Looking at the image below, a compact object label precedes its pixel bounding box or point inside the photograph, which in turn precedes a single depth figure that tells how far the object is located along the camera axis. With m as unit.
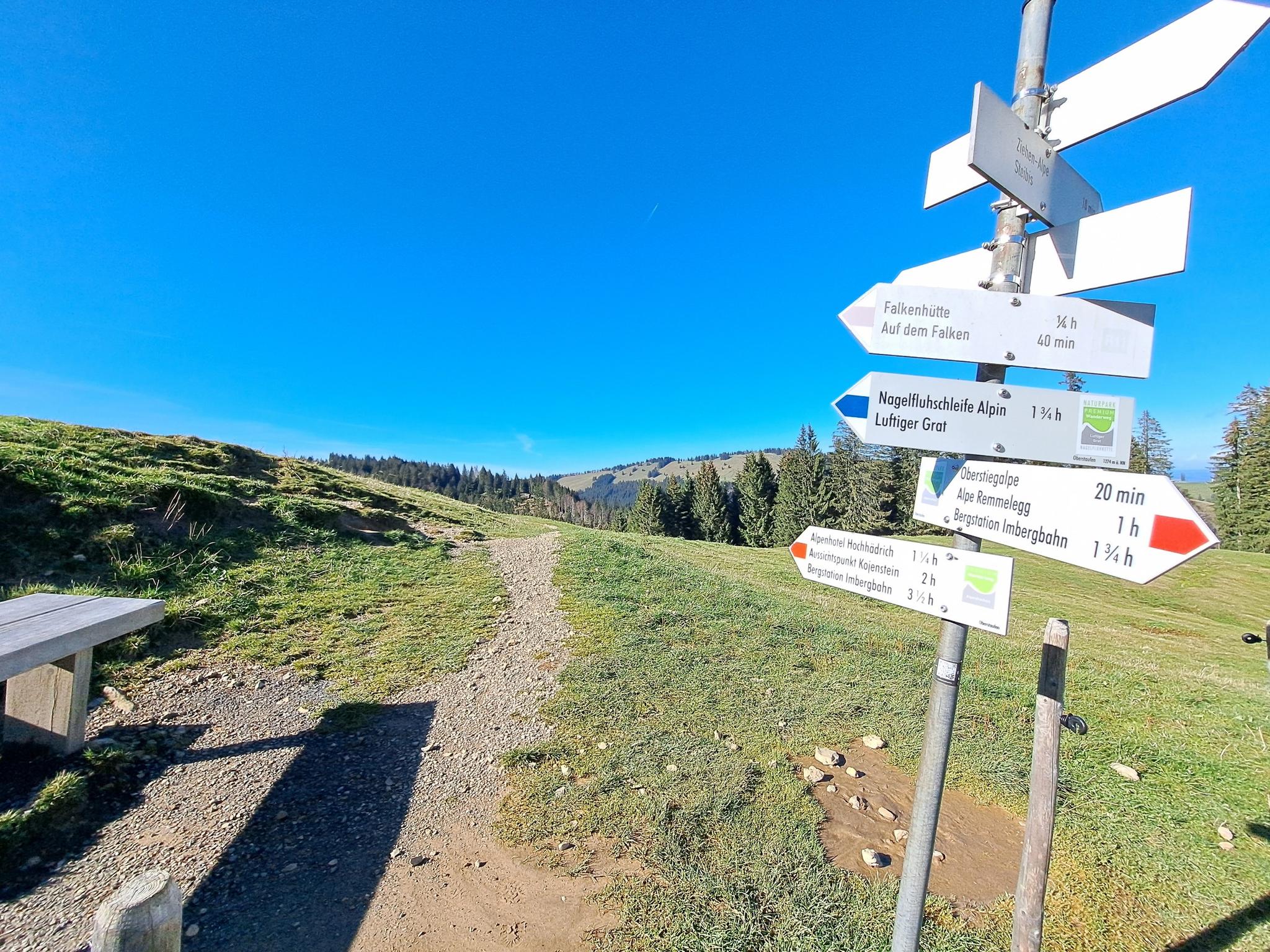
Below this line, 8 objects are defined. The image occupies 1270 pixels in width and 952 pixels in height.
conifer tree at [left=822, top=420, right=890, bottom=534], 45.78
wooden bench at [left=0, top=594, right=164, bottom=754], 3.54
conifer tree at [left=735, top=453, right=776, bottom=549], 53.53
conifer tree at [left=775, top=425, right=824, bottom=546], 48.88
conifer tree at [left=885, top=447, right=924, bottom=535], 45.97
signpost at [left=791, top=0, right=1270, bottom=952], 1.75
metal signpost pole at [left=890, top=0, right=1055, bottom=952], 1.97
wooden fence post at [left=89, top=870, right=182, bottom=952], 1.28
